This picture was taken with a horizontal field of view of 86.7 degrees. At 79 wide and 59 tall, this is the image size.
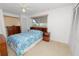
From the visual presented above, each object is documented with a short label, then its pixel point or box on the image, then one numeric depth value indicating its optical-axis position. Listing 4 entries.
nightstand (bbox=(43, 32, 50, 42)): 2.79
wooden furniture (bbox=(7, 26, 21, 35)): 3.50
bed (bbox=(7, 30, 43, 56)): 1.57
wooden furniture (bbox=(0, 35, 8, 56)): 1.19
